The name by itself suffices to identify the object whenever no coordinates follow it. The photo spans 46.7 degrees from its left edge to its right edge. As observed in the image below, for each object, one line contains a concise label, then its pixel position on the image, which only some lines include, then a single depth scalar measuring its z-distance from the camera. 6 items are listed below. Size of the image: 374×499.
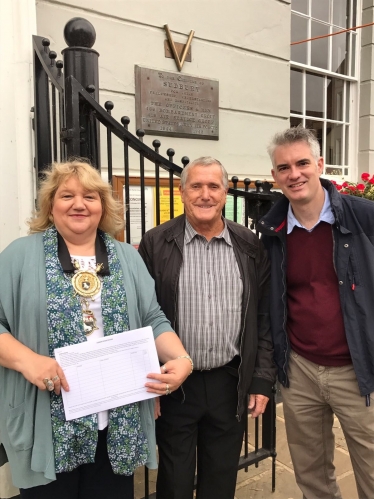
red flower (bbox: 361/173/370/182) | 4.66
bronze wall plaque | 3.96
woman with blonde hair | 1.60
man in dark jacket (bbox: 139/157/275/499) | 2.12
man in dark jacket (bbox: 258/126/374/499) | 2.12
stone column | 2.70
